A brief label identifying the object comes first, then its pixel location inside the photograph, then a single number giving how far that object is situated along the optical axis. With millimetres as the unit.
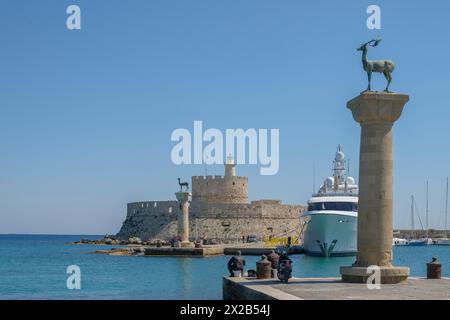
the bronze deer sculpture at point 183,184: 51172
